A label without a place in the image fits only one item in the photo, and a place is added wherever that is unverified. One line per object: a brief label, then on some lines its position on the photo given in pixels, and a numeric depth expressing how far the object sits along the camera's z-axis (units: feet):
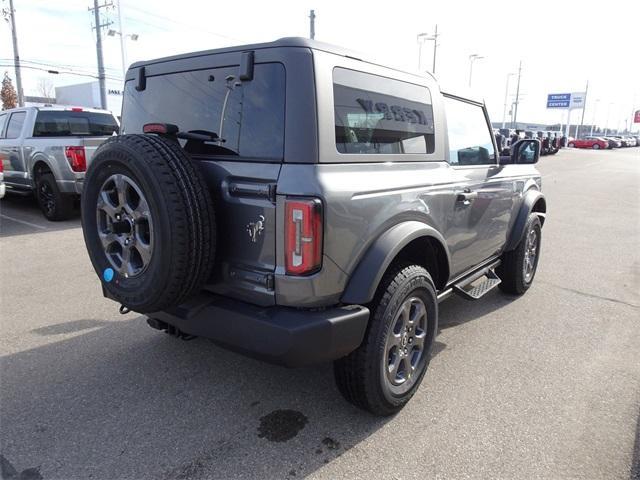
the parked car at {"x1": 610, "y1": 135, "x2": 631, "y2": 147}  211.70
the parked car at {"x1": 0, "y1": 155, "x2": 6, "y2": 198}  23.49
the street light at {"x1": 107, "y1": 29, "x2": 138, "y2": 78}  89.04
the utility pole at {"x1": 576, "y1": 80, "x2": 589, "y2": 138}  245.98
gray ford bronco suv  7.39
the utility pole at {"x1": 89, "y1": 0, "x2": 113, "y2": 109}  85.40
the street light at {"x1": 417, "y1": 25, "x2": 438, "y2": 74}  132.16
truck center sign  244.65
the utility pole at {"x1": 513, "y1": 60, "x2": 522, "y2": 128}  223.30
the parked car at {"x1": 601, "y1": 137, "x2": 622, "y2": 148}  192.67
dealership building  144.45
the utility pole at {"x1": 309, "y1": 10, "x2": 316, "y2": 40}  75.36
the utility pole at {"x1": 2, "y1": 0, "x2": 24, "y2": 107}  88.99
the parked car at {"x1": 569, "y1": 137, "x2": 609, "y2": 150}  183.42
